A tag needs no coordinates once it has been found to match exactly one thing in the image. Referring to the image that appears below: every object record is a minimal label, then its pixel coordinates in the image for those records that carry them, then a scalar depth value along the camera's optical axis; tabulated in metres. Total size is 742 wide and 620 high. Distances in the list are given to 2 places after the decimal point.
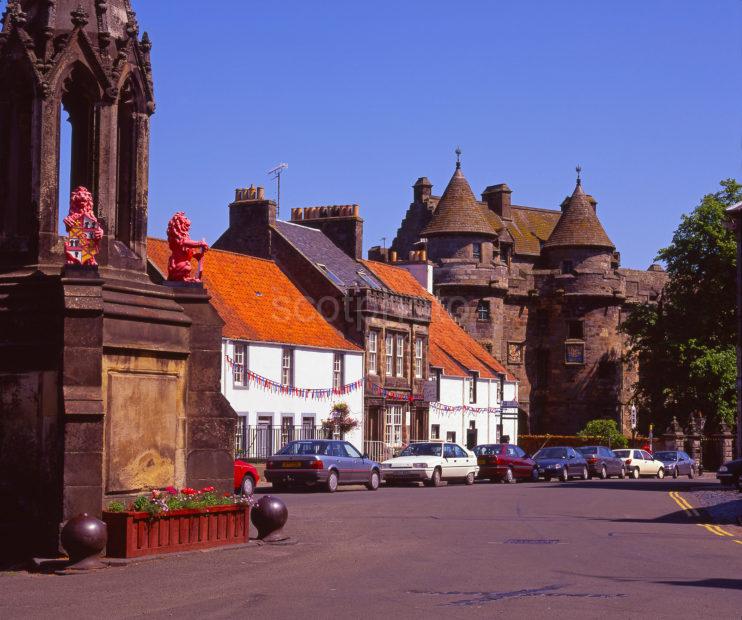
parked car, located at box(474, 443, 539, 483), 49.59
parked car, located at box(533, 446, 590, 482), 51.59
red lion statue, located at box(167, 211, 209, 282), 19.47
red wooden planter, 16.19
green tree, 63.50
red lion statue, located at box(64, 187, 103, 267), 16.86
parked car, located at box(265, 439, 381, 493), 37.66
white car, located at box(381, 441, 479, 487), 43.81
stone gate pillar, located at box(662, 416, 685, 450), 71.56
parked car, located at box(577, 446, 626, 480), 55.09
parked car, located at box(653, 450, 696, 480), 59.66
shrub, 79.94
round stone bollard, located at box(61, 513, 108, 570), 15.31
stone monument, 16.50
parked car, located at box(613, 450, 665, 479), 57.78
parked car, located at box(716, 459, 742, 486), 39.31
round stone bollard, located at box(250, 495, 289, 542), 19.06
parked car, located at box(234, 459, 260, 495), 34.62
